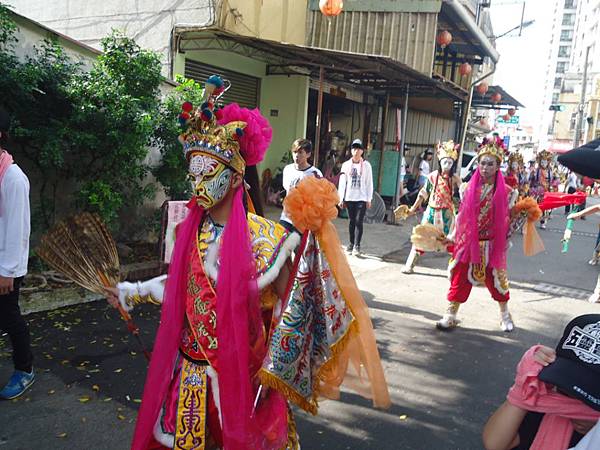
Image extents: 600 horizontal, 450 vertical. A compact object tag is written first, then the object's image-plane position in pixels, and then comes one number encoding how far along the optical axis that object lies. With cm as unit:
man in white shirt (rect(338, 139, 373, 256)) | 871
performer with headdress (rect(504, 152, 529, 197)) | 1162
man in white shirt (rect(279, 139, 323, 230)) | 675
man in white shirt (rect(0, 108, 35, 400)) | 313
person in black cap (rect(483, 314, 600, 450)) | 130
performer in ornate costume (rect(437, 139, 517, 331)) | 539
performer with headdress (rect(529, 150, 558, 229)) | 1727
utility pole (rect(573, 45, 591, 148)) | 3187
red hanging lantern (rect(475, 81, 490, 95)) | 1870
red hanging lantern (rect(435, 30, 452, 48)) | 1353
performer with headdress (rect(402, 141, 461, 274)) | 752
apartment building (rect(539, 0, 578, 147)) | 9394
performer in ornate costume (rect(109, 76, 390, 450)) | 203
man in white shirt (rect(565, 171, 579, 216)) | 1448
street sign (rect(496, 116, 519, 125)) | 2395
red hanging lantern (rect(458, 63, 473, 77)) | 1634
